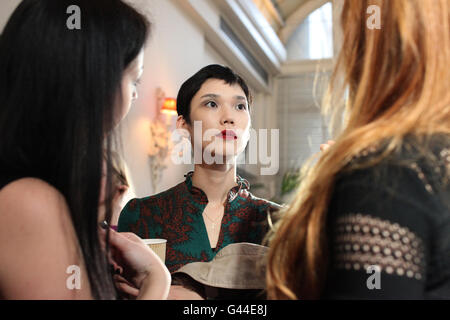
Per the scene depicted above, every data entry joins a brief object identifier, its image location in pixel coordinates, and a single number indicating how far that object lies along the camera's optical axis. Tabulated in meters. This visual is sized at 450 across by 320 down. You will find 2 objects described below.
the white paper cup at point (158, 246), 0.92
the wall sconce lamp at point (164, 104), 3.25
